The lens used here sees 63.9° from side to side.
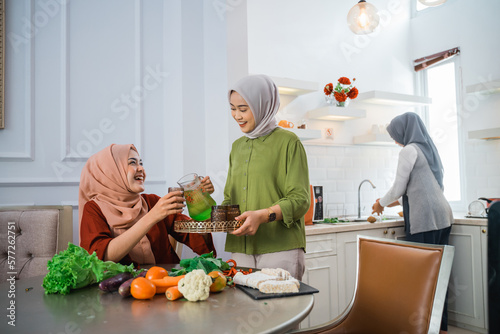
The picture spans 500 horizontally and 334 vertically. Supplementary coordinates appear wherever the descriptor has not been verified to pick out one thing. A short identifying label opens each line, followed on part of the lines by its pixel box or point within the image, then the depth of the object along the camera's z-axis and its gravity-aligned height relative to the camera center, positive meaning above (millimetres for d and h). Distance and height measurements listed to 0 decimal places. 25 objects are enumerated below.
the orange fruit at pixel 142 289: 1111 -295
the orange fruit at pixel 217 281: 1151 -287
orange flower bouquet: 3668 +812
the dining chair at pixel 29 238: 1753 -240
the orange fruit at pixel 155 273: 1188 -269
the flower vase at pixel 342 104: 3701 +716
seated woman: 1513 -124
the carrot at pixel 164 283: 1161 -290
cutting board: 1104 -316
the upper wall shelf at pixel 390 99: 3896 +810
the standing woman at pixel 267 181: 1723 +5
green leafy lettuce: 1178 -263
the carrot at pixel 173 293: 1095 -303
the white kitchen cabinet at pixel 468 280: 3104 -807
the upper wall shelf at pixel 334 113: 3576 +617
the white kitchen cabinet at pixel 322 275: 2822 -675
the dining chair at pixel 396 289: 1360 -403
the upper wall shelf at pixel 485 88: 3492 +805
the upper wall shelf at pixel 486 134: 3428 +392
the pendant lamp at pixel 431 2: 2928 +1305
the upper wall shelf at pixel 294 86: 3291 +801
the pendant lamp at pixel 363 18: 3318 +1354
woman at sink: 3043 -87
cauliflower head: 1075 -278
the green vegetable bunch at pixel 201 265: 1266 -270
